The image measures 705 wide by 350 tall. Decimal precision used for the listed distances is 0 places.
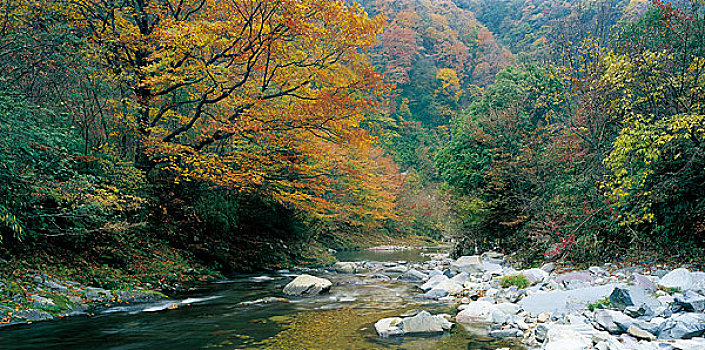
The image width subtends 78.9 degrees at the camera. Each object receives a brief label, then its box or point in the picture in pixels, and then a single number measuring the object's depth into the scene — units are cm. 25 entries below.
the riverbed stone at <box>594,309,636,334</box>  490
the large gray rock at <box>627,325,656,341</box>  459
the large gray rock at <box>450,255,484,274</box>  1231
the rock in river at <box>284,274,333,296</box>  961
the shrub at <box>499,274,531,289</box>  847
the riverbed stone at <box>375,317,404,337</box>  573
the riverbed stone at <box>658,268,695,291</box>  603
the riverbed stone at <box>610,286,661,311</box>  531
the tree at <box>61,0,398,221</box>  991
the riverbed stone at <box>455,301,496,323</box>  647
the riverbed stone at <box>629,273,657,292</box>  601
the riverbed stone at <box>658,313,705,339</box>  446
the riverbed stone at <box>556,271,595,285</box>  775
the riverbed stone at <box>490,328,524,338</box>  560
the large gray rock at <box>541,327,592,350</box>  428
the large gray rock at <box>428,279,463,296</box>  925
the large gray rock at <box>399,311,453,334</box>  582
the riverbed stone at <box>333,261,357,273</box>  1529
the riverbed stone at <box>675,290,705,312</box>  505
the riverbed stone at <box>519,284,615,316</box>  605
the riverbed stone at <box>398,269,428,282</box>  1248
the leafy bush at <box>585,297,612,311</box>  569
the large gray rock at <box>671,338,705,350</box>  407
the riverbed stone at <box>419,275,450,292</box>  1019
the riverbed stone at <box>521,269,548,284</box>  861
